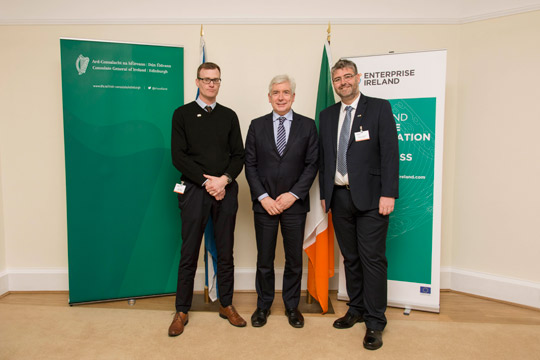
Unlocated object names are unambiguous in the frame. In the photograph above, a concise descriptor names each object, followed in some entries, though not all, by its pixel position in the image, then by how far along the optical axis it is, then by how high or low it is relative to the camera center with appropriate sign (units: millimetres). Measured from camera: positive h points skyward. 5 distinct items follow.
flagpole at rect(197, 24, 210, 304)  2852 -1102
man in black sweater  2398 -116
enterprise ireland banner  2674 -16
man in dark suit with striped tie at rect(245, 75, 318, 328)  2422 -147
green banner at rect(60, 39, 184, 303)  2768 -20
